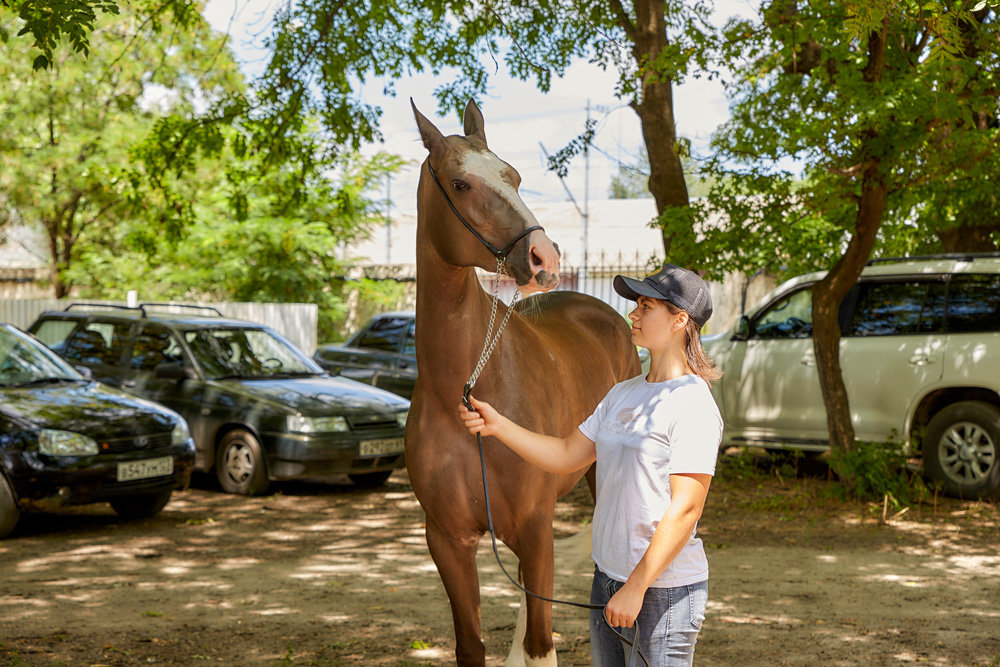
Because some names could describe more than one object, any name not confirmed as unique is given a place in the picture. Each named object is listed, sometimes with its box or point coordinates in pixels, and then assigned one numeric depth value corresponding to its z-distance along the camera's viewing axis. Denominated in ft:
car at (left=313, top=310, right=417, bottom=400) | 45.32
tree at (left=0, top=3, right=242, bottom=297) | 65.41
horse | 11.68
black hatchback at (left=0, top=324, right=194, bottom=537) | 24.99
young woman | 8.87
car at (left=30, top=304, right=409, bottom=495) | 31.99
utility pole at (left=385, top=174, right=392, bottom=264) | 66.23
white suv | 29.48
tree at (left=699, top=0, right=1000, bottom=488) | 24.98
